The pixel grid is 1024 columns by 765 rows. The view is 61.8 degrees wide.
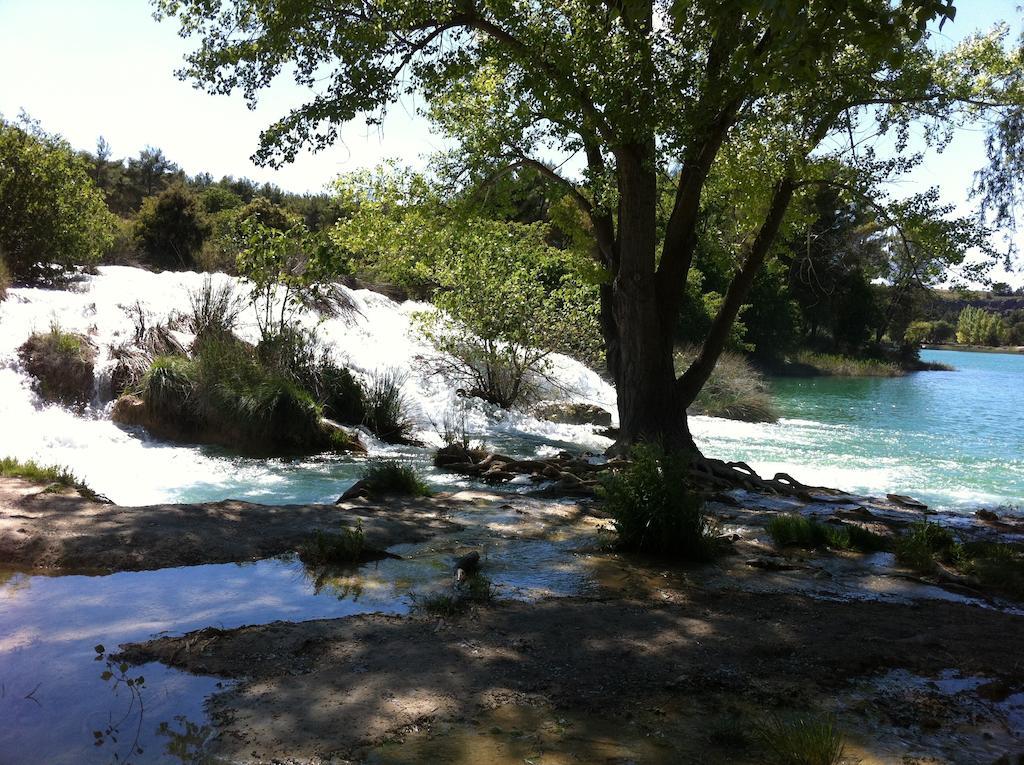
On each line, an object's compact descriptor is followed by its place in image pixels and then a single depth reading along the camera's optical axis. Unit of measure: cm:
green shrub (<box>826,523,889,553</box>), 866
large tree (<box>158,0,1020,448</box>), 1116
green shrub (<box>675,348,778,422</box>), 2645
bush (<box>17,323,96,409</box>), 1363
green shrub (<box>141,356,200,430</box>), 1343
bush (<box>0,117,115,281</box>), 1905
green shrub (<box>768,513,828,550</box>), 868
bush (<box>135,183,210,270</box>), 2930
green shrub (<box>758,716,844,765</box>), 362
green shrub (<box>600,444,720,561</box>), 766
